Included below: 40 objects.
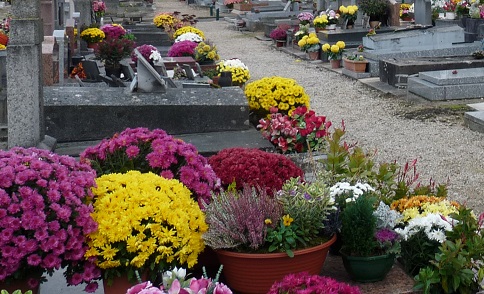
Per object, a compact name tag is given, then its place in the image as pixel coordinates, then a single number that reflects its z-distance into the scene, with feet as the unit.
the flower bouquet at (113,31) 62.88
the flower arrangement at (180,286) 11.43
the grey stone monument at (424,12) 74.49
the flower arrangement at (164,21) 78.89
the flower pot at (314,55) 71.67
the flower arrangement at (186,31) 66.02
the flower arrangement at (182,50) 54.60
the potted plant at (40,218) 13.12
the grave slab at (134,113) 26.89
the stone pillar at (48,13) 47.55
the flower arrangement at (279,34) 82.69
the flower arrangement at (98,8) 84.84
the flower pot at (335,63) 65.67
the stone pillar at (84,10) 67.97
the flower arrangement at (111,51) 48.11
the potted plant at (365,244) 14.56
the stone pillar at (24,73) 22.97
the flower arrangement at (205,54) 53.62
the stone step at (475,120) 39.34
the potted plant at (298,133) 25.41
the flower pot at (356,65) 58.34
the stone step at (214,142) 25.21
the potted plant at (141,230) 13.52
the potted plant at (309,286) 11.89
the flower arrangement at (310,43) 71.20
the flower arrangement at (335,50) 64.90
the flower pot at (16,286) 13.97
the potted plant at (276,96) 29.86
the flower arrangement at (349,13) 73.00
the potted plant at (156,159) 15.90
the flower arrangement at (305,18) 78.95
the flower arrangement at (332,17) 73.26
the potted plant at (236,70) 45.11
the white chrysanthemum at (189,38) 60.51
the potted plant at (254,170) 17.25
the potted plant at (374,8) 74.38
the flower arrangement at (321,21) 72.79
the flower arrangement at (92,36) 60.64
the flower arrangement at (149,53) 47.37
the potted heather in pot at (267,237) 13.98
